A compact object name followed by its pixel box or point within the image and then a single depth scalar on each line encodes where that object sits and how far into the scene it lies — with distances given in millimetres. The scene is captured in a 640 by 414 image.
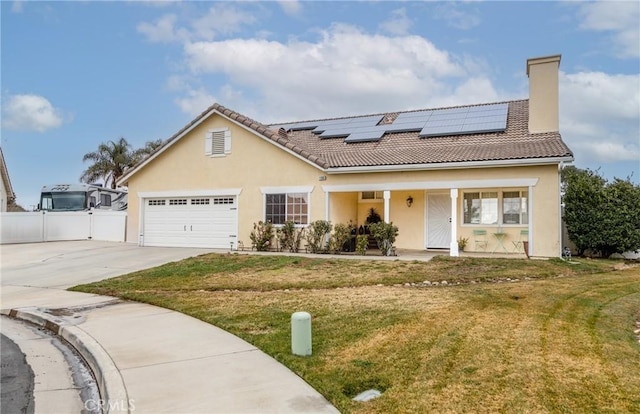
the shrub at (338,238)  16188
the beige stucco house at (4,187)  30905
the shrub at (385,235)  15156
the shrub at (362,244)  15742
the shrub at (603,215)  15211
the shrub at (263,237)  17438
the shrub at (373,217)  18297
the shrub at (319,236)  16344
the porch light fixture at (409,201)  17516
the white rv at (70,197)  24250
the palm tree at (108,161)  36812
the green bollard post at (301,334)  5387
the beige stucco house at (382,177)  14852
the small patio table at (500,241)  15828
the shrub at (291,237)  17016
